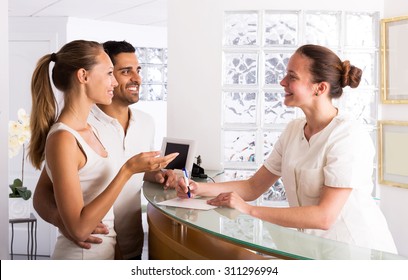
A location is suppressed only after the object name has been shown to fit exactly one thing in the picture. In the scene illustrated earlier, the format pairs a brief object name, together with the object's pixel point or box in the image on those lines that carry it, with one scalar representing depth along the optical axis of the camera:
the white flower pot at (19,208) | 4.92
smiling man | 2.67
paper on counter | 2.28
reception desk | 1.59
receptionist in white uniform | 2.20
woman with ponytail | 1.92
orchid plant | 4.09
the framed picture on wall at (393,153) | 4.40
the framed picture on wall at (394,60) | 4.41
